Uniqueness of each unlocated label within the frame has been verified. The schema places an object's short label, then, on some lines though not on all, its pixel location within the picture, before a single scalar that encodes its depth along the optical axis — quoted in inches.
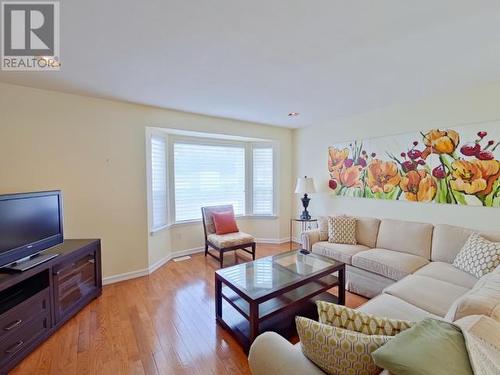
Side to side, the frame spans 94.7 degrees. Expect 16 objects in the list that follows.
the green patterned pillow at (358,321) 40.1
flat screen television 73.9
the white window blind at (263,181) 187.9
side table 170.2
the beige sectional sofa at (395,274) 42.9
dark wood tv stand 66.8
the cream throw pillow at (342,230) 125.0
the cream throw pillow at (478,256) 79.2
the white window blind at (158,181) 138.2
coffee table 74.0
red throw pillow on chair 153.9
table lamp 158.9
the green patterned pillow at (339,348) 35.5
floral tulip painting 98.7
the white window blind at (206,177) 162.6
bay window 147.0
